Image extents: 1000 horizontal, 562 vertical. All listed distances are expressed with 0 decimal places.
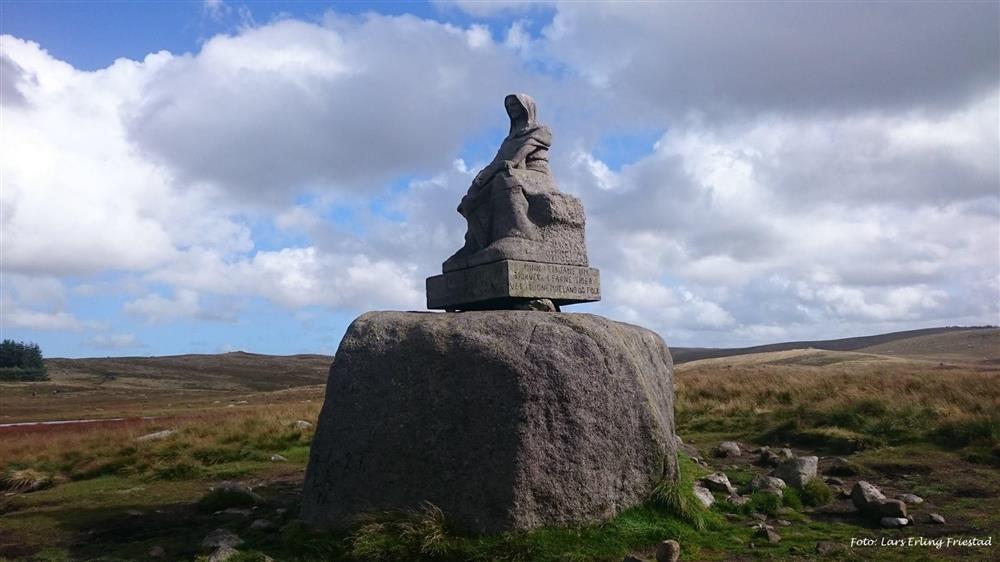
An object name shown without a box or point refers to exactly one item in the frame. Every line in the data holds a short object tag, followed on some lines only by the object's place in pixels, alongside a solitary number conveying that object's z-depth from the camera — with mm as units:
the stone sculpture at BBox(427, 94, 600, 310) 8940
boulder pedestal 6777
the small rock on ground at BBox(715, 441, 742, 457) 11750
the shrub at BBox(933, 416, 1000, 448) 10812
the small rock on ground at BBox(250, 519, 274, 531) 7887
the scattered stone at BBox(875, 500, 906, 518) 7477
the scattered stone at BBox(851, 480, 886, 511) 7687
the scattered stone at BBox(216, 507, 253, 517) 8867
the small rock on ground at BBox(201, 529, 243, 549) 7231
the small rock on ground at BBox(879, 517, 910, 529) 7336
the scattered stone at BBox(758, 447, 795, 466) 10781
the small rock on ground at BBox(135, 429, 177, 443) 15653
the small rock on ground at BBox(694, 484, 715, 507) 7895
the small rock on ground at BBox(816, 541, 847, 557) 6449
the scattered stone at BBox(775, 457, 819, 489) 8789
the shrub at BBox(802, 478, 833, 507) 8359
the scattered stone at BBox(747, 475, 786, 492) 8594
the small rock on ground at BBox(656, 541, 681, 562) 6160
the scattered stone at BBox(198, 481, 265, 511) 9273
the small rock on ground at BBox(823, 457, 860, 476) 9953
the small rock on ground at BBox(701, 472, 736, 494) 8742
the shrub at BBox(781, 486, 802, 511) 8180
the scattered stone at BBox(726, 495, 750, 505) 8209
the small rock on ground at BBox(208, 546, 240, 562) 6685
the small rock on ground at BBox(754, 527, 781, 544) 6871
